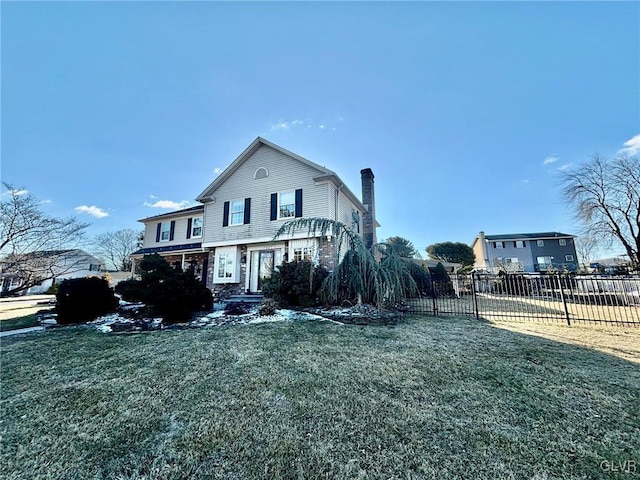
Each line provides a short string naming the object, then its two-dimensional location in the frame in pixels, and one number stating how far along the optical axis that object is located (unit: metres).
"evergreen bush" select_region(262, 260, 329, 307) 9.62
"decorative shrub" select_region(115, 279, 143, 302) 8.62
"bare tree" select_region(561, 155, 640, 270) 17.55
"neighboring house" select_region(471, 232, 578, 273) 33.78
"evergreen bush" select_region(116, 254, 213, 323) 8.30
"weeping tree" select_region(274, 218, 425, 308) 8.46
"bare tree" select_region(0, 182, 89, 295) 11.44
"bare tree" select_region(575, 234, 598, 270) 20.28
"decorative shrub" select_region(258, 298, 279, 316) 8.56
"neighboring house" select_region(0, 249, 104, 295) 11.25
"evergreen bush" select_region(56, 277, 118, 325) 8.79
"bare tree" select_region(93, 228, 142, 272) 36.86
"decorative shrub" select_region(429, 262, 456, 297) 15.63
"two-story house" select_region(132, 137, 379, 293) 12.85
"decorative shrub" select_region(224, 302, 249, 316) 9.04
